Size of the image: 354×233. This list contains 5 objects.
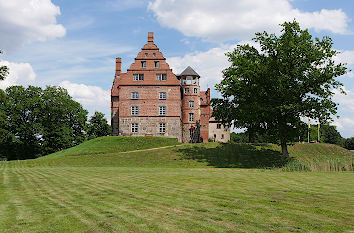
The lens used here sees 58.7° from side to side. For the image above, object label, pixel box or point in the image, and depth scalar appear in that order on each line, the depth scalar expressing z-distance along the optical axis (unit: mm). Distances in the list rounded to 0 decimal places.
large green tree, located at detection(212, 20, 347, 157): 32312
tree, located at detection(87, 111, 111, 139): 81750
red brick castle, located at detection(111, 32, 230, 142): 57156
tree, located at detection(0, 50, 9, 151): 32556
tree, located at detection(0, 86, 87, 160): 64875
